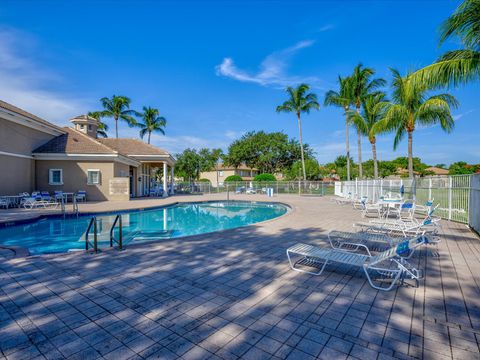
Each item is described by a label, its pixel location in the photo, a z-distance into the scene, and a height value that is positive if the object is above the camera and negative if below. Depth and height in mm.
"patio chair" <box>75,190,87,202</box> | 16891 -1066
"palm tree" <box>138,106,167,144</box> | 35500 +8112
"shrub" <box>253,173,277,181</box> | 32156 +291
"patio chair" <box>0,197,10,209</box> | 13412 -1271
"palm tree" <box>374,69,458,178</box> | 12117 +3411
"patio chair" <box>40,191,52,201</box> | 14641 -962
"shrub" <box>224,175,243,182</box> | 34750 +172
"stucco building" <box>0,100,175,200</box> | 14508 +1227
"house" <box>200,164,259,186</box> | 51219 +1482
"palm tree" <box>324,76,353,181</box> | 22703 +7744
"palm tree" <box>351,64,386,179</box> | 21969 +8408
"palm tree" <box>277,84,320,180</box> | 29939 +9414
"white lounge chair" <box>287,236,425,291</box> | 3607 -1196
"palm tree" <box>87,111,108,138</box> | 34550 +7871
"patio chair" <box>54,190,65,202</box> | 15808 -1058
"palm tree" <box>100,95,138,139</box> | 32844 +9278
